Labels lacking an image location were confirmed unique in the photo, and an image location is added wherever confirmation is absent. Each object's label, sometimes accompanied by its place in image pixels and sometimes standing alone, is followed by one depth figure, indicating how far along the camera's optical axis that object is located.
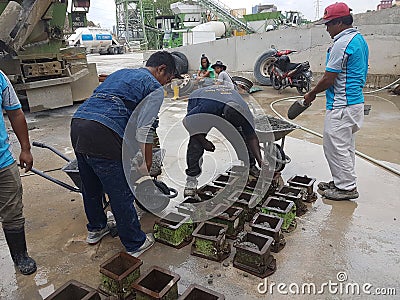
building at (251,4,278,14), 25.31
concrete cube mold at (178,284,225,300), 1.91
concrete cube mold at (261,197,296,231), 2.77
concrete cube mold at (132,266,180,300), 1.95
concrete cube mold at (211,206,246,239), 2.73
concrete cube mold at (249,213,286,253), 2.50
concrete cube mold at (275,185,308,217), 3.03
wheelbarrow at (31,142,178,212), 2.78
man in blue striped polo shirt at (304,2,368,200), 2.99
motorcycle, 8.28
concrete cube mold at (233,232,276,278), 2.27
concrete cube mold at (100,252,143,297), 2.08
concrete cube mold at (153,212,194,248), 2.64
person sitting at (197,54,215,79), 7.95
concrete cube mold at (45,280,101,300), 1.94
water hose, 3.79
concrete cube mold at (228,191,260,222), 3.00
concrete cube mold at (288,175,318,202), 3.26
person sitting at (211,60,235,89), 5.80
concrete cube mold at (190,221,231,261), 2.44
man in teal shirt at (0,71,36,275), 2.17
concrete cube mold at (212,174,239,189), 3.33
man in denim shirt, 2.29
